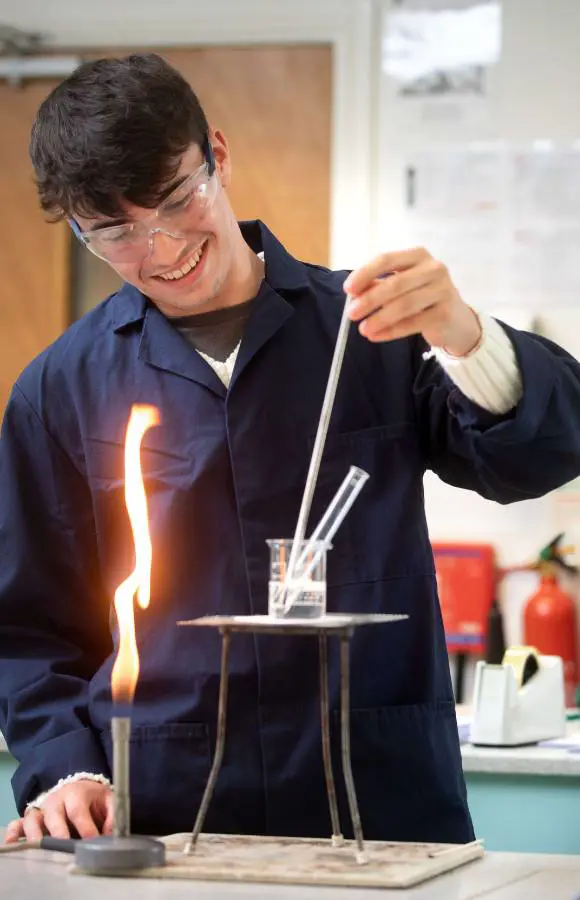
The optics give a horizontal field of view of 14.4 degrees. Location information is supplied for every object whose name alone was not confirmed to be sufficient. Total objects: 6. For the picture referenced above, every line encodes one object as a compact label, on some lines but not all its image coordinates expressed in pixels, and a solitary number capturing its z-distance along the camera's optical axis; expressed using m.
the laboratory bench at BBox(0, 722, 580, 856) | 3.06
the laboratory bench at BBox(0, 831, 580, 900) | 1.89
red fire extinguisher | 3.91
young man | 2.22
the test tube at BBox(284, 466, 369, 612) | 2.08
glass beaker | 2.06
